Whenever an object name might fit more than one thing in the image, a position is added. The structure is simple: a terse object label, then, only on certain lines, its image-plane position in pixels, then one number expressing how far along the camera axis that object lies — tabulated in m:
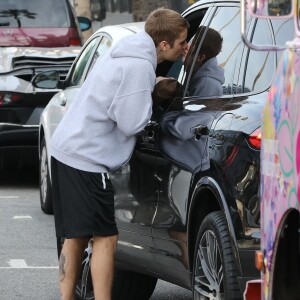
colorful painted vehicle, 7.96
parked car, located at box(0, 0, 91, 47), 31.73
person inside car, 12.44
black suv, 10.64
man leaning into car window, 12.19
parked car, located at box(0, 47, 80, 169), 27.85
